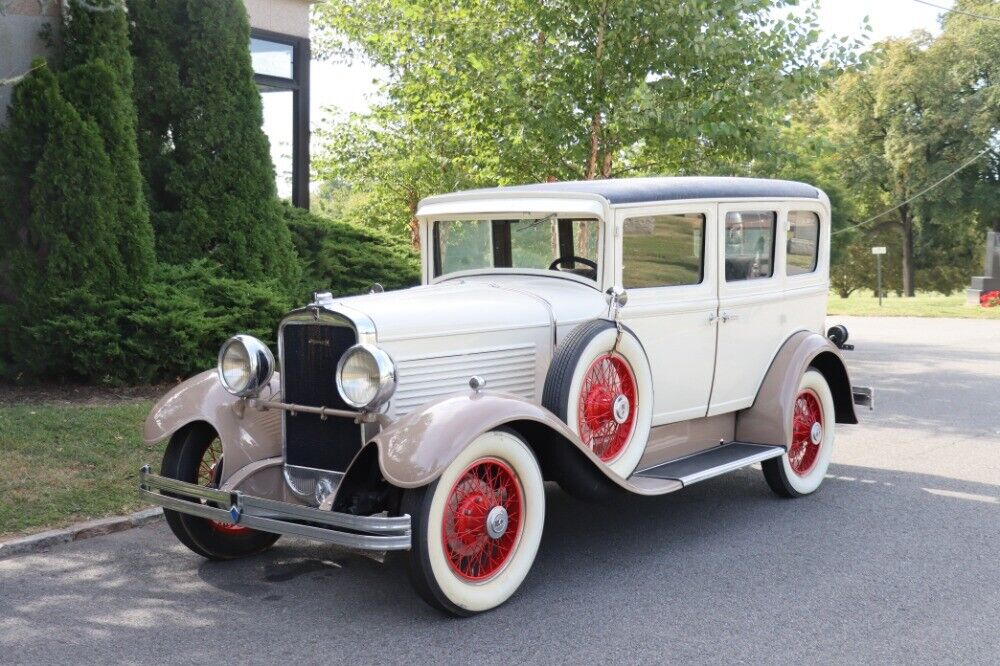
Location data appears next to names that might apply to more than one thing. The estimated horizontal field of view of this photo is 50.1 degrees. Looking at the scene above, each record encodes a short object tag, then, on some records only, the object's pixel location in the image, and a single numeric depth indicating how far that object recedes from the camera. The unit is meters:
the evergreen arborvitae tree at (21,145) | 8.83
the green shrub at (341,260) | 12.00
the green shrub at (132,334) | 8.62
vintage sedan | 4.55
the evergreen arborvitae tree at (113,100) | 8.98
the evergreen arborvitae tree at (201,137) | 10.07
